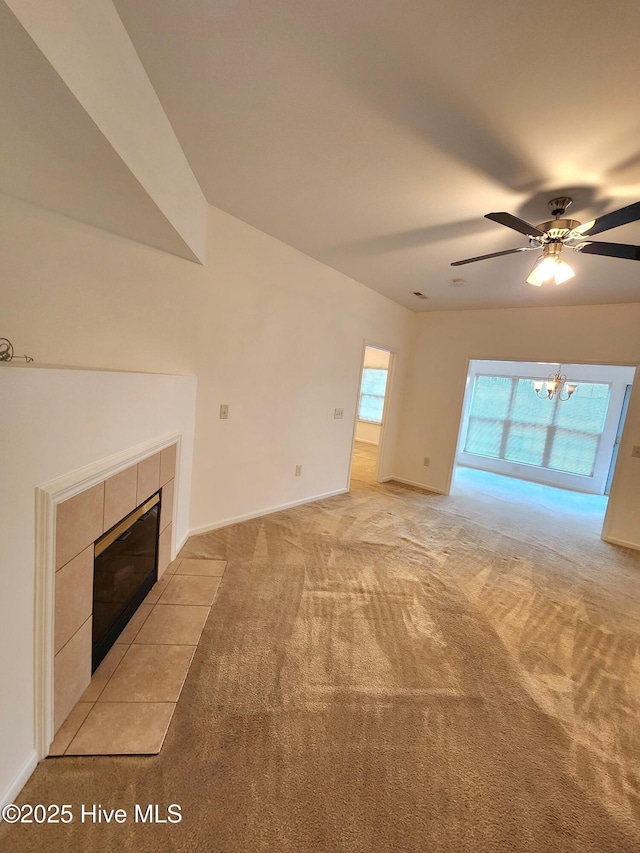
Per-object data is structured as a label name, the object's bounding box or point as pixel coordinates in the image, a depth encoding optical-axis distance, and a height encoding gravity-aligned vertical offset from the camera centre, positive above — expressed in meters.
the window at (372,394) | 8.12 -0.03
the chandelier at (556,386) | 5.35 +0.44
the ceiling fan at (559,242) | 1.81 +0.99
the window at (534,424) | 6.04 -0.28
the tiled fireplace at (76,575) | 1.26 -0.85
